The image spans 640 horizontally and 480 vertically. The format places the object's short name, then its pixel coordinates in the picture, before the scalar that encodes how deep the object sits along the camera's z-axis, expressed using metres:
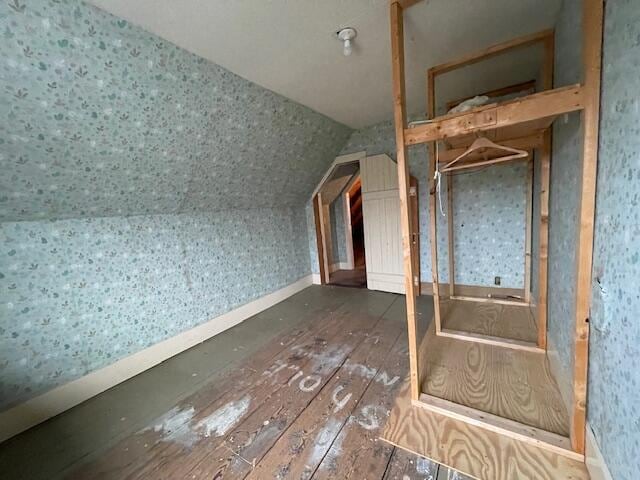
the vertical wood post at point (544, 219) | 1.81
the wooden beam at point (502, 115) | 1.11
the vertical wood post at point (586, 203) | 1.04
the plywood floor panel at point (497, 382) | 1.50
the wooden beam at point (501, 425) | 1.28
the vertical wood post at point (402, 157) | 1.43
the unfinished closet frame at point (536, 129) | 1.07
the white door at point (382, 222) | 3.54
